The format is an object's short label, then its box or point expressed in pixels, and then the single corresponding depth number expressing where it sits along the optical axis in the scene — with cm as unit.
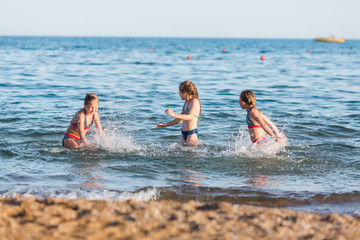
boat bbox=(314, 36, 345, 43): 13195
